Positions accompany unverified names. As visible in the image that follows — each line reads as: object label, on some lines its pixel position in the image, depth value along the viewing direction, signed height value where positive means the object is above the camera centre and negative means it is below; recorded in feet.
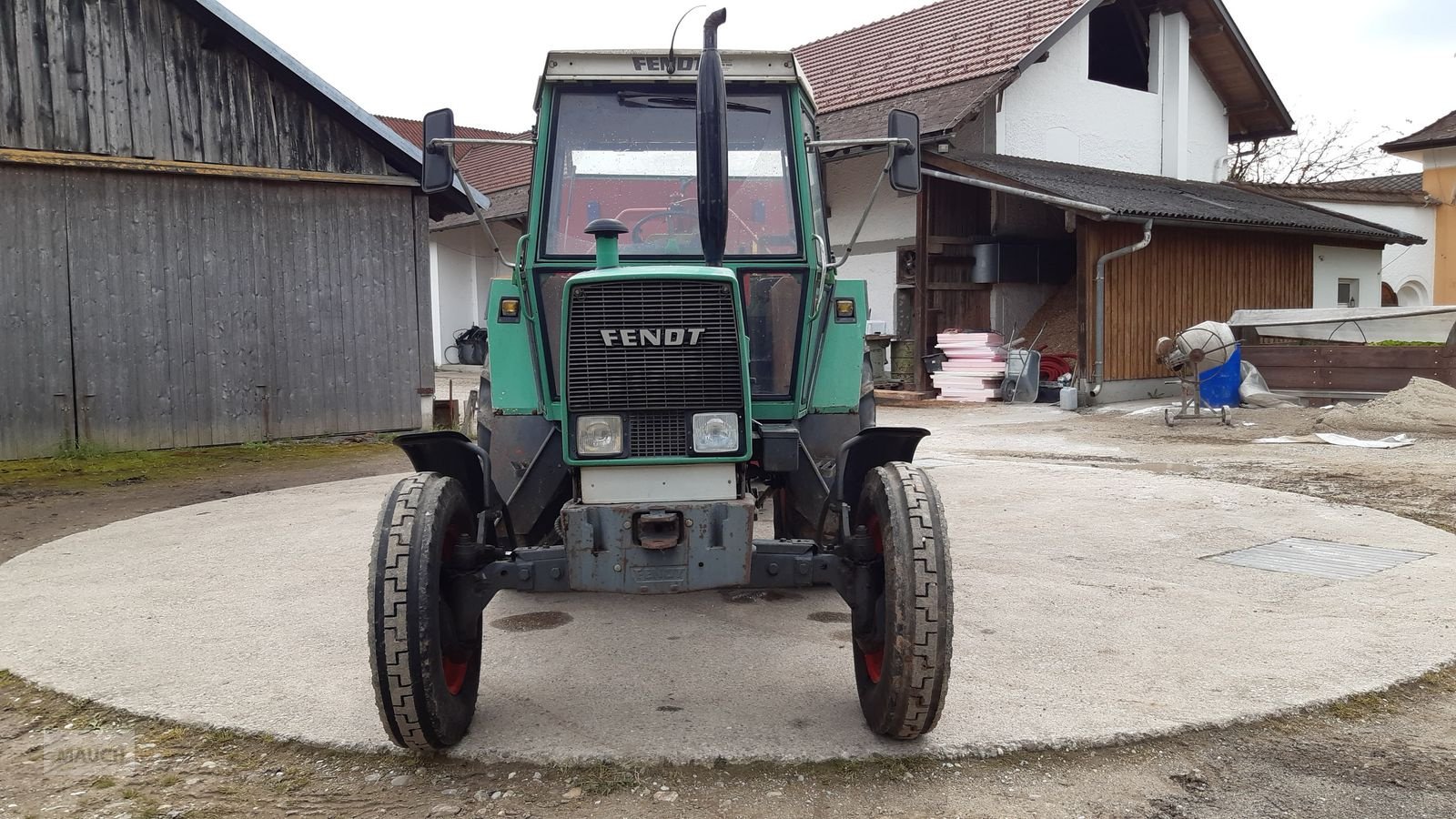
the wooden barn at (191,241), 35.60 +4.12
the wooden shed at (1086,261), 52.39 +4.28
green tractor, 11.57 -0.82
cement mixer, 43.21 -0.52
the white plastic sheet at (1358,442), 36.86 -3.27
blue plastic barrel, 47.98 -1.57
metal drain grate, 19.95 -3.93
